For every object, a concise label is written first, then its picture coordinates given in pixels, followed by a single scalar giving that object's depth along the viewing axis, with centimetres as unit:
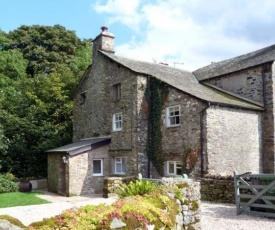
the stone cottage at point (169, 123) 1686
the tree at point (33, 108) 2655
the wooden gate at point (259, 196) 1022
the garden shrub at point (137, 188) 835
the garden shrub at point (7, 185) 1994
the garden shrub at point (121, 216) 438
